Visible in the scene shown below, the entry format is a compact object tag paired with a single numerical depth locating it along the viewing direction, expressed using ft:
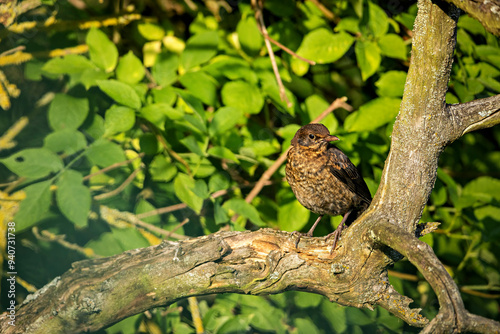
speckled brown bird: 17.89
